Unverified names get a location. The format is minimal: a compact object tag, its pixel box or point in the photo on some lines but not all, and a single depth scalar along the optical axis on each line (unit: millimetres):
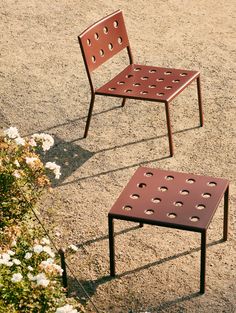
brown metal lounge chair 6781
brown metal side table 5234
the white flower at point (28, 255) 4805
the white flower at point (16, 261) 4711
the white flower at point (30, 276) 4574
